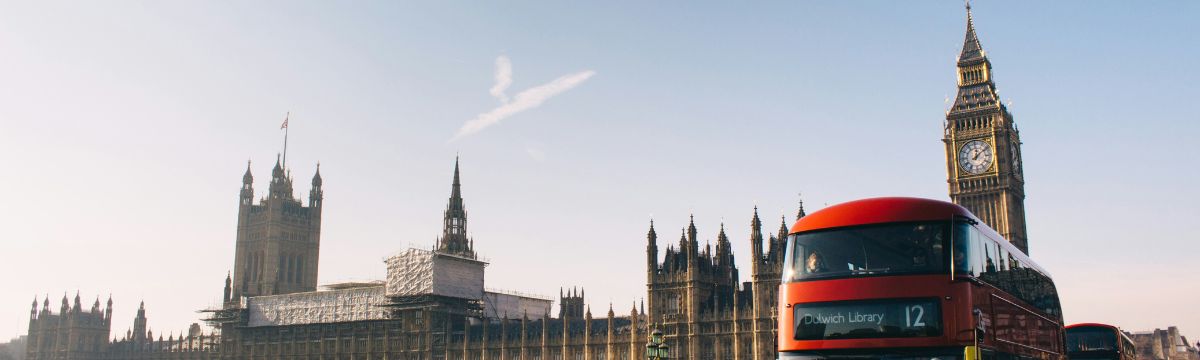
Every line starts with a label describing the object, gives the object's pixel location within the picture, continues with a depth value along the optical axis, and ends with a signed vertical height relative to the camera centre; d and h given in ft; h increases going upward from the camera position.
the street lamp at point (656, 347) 113.63 +0.71
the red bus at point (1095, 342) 127.54 +1.44
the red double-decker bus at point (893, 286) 66.23 +4.55
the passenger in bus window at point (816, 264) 71.61 +6.37
